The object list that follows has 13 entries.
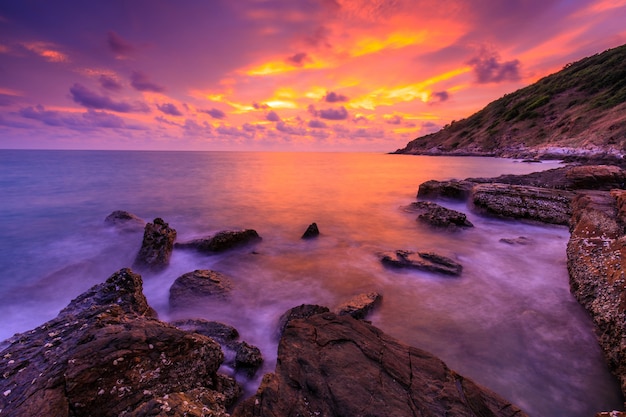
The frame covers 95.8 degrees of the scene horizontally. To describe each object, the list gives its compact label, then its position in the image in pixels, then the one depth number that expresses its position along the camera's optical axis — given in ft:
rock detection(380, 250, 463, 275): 25.41
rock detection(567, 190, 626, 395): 14.08
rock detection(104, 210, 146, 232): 40.12
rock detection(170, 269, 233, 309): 22.29
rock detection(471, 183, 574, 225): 36.37
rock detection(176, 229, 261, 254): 31.40
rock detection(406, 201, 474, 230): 37.35
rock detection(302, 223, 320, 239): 37.10
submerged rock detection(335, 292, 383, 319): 19.10
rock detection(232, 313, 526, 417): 8.83
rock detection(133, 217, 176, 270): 28.20
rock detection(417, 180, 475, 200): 51.24
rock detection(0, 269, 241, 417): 8.90
